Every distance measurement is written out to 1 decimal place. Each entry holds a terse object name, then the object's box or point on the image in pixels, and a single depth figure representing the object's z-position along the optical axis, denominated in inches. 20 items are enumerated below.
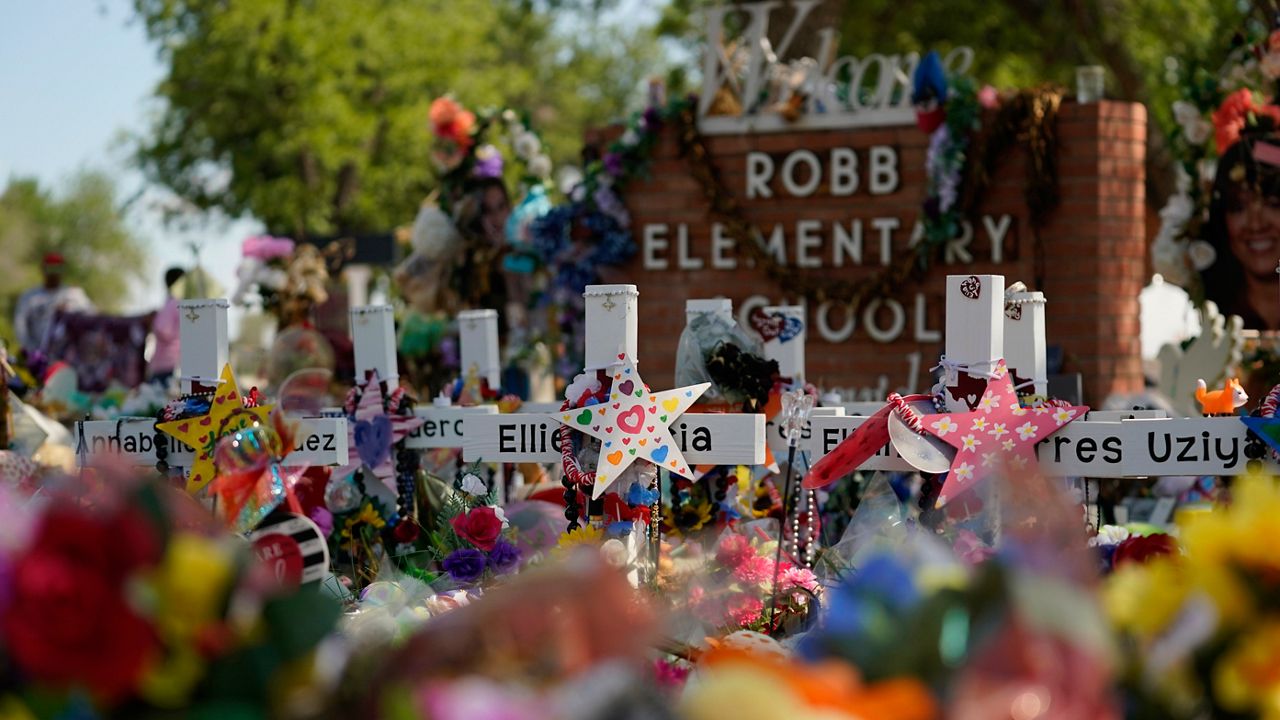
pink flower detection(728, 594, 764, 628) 415.5
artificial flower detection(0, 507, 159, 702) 167.2
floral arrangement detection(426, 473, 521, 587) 433.7
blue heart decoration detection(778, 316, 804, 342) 573.6
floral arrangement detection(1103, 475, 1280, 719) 184.5
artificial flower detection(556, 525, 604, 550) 430.0
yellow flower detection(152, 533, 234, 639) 173.9
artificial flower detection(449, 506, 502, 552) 448.4
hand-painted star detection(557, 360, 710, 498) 434.6
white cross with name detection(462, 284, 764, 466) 436.8
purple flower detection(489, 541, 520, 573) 436.0
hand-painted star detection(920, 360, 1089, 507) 416.8
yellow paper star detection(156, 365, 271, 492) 451.5
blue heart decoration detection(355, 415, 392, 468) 545.3
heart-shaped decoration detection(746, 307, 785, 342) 567.2
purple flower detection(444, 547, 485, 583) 433.1
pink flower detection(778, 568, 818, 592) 437.1
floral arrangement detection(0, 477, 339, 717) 167.8
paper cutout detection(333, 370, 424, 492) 546.0
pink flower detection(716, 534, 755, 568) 442.6
